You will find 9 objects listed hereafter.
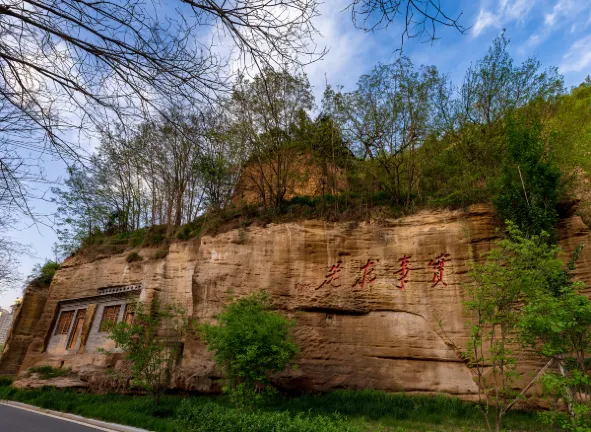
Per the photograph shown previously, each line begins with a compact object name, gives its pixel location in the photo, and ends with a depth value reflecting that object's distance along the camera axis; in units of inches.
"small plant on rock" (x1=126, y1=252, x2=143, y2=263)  545.1
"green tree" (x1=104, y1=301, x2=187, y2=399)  369.4
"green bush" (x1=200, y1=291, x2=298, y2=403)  283.6
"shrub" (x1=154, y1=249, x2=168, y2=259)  517.3
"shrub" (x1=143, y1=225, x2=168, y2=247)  559.5
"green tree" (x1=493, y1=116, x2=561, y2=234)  317.4
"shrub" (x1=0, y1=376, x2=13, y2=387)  537.3
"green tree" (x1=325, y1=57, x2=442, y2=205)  431.8
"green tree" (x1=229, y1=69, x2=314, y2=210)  436.5
